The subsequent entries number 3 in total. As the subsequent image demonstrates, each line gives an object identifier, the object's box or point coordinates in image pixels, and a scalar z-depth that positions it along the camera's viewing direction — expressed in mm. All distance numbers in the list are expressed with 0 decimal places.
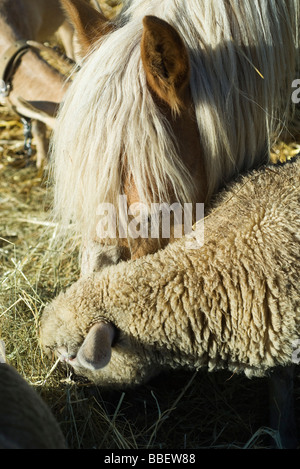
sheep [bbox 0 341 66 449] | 1318
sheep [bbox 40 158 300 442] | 1748
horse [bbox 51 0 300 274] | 1790
